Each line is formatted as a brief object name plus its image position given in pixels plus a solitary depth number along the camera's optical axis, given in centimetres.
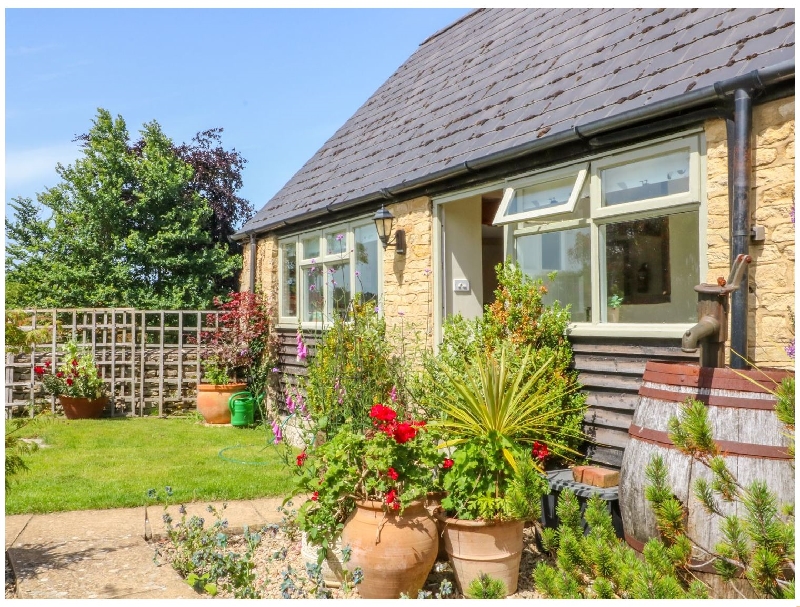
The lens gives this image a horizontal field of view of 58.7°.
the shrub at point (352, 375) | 551
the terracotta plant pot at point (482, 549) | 381
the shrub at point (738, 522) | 262
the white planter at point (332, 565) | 388
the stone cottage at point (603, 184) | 412
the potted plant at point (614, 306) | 515
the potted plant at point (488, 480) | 376
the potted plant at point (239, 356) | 1066
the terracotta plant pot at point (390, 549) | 361
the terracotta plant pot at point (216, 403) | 1059
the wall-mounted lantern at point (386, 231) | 754
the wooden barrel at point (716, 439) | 329
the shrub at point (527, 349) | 510
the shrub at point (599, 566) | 269
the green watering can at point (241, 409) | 1038
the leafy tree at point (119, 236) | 1770
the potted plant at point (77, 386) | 1087
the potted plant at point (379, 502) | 362
